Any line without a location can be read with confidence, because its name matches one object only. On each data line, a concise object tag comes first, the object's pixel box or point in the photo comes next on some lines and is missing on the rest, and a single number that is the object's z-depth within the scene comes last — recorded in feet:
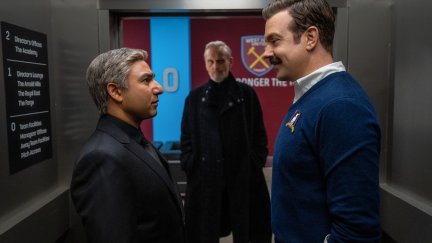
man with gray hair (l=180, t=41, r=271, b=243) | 9.09
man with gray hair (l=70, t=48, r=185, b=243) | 3.86
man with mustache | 3.40
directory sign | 5.64
